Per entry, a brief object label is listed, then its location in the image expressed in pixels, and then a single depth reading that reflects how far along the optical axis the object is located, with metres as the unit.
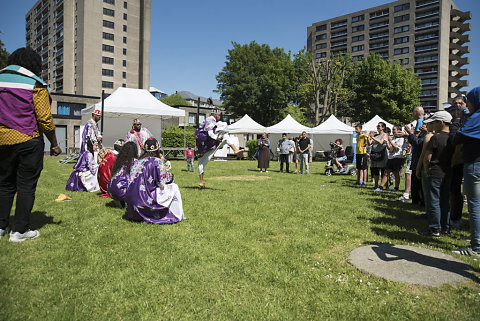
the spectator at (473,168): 3.78
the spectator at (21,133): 4.00
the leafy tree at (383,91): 39.31
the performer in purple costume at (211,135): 8.31
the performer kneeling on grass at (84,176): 8.62
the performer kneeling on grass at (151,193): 5.14
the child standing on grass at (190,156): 14.71
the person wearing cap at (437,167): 4.70
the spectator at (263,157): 15.89
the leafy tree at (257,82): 40.66
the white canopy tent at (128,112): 17.08
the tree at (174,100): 75.41
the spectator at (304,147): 14.77
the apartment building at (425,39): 63.69
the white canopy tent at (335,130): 23.14
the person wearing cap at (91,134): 8.96
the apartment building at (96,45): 58.53
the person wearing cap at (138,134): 8.60
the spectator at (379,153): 8.98
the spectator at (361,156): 10.41
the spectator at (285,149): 16.05
